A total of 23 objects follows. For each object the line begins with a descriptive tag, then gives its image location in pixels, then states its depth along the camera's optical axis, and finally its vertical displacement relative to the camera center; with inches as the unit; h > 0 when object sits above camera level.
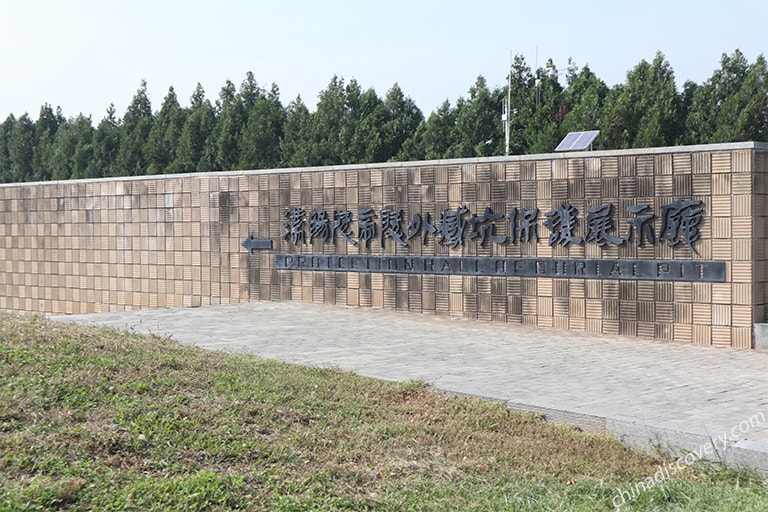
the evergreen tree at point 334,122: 849.5 +108.9
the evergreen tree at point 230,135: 931.3 +107.6
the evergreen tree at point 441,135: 809.5 +91.1
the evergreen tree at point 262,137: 902.4 +101.0
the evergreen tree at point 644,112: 713.6 +97.0
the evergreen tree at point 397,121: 849.0 +110.2
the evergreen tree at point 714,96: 715.4 +108.1
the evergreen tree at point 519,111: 794.8 +108.9
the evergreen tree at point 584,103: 741.9 +109.9
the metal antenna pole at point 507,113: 754.8 +105.7
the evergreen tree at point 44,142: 1189.1 +133.2
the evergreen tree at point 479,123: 807.1 +100.4
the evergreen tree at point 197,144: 961.5 +101.6
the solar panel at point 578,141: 414.9 +43.3
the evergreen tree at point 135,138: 1038.4 +119.9
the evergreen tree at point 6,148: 1250.9 +131.3
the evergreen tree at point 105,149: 1069.1 +108.6
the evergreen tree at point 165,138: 1011.7 +113.9
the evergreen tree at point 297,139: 855.7 +96.7
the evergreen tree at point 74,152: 1095.0 +109.6
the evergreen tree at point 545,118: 738.8 +101.1
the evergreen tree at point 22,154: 1219.2 +118.0
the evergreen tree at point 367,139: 827.4 +90.4
